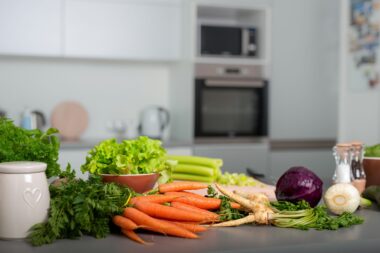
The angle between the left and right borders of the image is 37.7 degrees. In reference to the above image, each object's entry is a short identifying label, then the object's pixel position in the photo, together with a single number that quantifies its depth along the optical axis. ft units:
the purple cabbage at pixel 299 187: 4.90
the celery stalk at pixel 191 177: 6.55
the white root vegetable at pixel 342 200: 4.88
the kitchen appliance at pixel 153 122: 13.69
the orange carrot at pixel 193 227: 4.09
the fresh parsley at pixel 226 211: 4.47
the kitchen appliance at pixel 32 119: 12.61
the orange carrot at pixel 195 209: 4.33
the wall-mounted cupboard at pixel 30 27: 12.36
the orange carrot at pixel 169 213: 4.20
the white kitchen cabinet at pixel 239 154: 13.14
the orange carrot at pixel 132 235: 3.90
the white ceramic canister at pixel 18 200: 3.88
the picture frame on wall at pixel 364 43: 12.69
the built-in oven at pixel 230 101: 13.32
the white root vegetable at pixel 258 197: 4.63
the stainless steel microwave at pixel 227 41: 13.26
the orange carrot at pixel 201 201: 4.50
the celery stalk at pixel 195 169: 6.52
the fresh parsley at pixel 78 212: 3.84
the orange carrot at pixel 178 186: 4.72
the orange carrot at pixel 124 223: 3.97
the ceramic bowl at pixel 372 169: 6.03
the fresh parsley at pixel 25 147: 4.37
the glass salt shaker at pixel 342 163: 5.65
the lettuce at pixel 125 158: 5.12
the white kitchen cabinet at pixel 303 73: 14.06
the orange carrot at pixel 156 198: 4.37
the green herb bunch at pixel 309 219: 4.37
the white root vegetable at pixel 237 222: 4.35
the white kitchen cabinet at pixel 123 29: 12.87
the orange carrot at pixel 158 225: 4.03
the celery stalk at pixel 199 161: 6.60
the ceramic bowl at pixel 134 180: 5.05
